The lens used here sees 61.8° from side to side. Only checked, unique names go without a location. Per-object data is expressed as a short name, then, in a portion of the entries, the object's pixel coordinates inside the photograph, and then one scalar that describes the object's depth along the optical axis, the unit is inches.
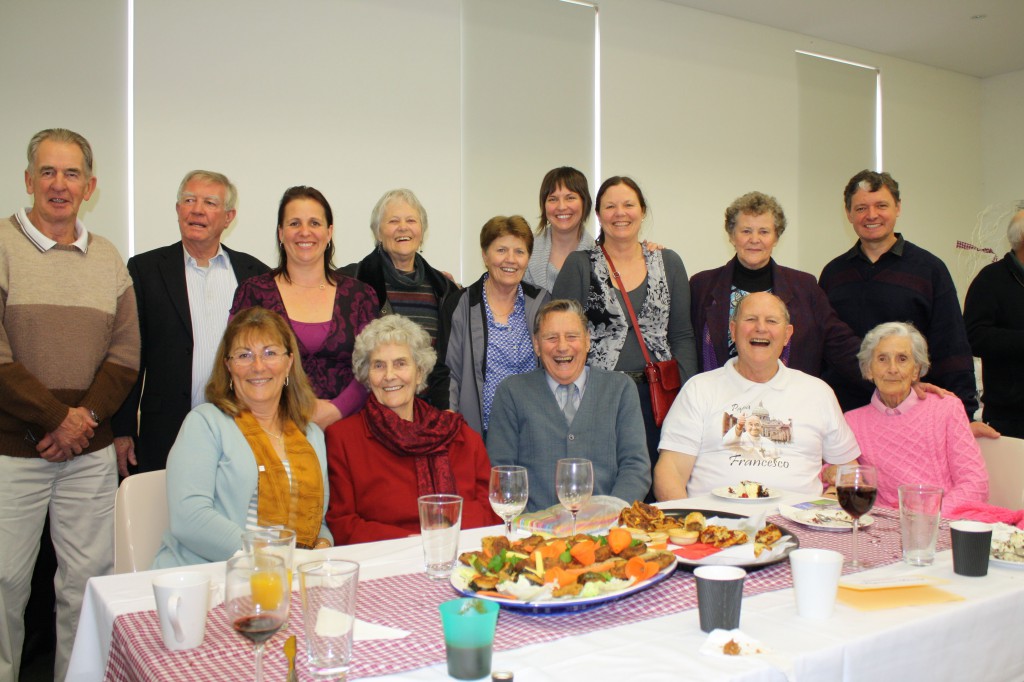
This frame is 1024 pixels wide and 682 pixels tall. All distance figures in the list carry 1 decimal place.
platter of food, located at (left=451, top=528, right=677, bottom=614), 57.6
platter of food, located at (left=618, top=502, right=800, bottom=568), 67.3
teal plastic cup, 47.9
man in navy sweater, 138.9
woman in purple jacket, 133.6
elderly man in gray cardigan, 108.7
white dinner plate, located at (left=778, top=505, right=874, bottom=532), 78.9
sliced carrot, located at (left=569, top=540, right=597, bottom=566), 61.0
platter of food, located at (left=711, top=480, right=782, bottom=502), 90.7
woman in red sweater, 95.1
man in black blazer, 124.9
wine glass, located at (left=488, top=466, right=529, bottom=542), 70.1
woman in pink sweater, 104.2
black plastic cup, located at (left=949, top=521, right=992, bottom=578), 66.2
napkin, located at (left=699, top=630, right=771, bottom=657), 51.8
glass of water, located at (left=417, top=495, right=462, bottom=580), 65.1
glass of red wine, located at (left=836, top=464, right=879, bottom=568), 69.6
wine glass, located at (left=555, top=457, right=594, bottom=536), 71.9
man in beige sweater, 109.4
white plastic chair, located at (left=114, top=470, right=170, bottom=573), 84.3
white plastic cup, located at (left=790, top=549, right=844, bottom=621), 56.6
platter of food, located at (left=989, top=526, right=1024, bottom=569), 68.2
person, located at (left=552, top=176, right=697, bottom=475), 131.6
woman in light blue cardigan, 84.0
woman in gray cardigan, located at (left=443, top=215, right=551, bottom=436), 129.6
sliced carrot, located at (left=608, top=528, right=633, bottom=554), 63.5
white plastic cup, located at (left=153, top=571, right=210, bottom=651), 52.1
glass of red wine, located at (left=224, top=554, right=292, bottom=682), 46.8
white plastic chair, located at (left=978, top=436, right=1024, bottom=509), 104.8
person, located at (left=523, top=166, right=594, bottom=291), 144.1
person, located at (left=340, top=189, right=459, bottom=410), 133.3
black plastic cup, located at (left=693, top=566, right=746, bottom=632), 54.2
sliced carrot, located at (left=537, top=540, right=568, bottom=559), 61.4
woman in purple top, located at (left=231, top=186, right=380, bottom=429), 116.7
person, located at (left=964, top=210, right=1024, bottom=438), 145.6
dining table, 50.5
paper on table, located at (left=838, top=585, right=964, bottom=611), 59.9
